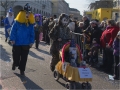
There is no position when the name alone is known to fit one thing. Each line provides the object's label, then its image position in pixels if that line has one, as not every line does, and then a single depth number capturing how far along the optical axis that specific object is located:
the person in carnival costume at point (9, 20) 12.69
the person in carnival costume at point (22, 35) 6.69
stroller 5.54
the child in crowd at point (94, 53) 8.73
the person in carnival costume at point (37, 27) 12.04
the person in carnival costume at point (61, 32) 6.60
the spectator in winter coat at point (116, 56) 7.14
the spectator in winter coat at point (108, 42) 7.84
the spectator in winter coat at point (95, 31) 8.82
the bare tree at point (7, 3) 42.62
